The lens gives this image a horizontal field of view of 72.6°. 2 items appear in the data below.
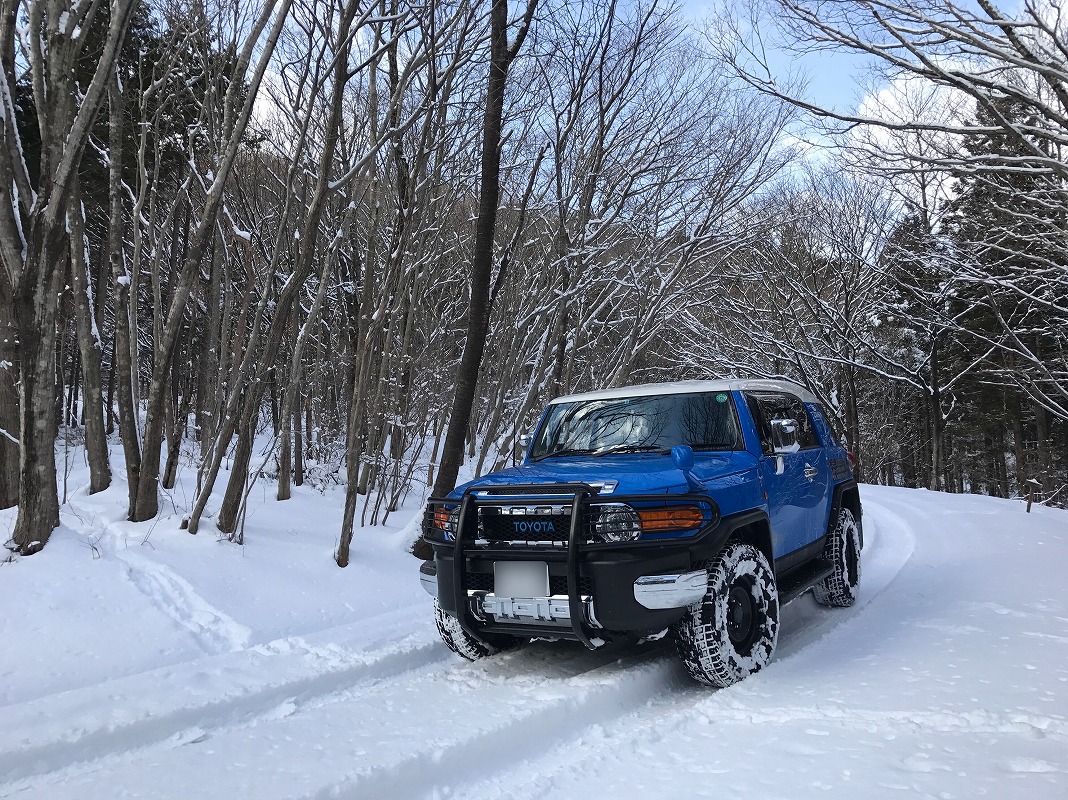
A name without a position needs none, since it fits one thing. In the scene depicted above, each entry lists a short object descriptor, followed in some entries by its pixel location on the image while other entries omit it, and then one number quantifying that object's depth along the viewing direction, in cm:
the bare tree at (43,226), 594
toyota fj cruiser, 403
